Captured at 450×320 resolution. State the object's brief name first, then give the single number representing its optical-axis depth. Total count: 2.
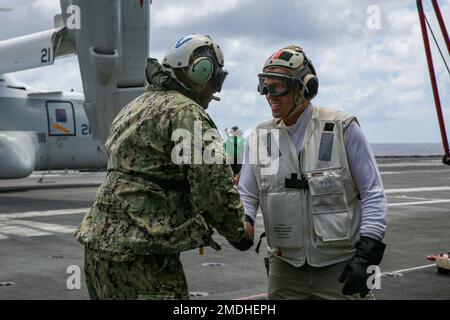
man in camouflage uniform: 3.21
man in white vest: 3.56
